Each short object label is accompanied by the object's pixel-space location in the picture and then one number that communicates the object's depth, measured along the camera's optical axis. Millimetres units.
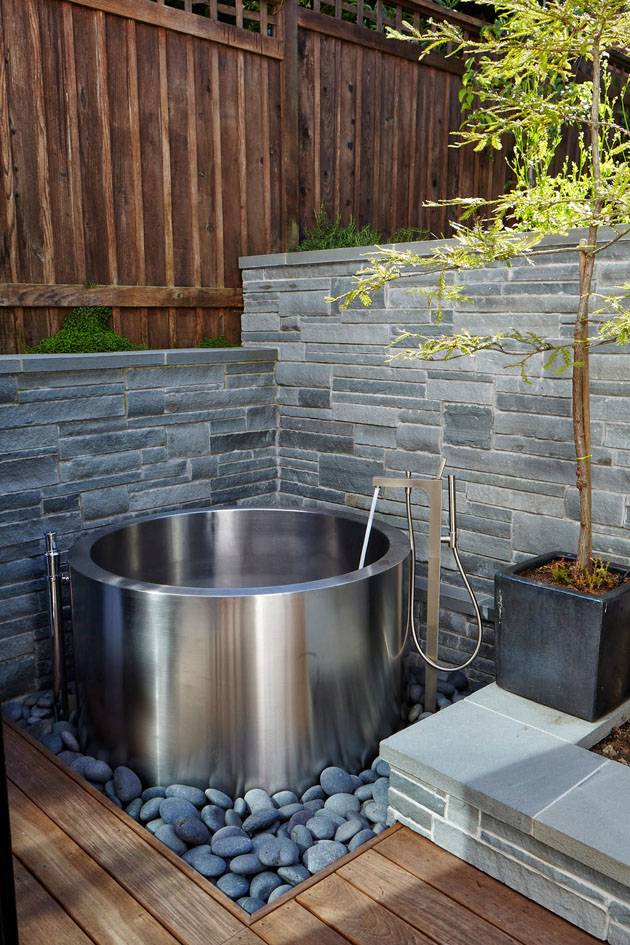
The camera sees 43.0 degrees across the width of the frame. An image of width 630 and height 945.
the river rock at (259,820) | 2141
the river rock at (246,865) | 1952
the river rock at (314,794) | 2311
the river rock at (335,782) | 2324
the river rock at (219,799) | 2273
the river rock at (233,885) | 1893
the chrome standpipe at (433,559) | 2498
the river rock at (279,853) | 1968
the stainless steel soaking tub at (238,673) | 2275
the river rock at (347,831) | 2066
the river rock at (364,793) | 2291
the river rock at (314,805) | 2250
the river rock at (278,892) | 1876
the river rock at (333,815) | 2166
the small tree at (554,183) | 2008
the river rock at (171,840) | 2059
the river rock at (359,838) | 2043
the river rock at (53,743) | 2551
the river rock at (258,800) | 2262
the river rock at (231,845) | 2010
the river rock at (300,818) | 2162
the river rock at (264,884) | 1895
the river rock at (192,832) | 2072
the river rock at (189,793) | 2289
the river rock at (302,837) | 2053
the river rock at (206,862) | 1955
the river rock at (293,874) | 1921
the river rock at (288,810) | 2217
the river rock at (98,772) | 2387
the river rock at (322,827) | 2086
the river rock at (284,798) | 2295
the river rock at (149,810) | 2197
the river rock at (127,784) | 2303
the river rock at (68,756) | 2488
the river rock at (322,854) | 1966
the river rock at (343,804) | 2217
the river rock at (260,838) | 2076
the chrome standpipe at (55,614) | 2729
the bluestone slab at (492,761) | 1819
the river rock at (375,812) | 2170
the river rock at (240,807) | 2250
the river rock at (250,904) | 1833
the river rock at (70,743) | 2568
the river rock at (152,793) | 2330
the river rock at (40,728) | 2668
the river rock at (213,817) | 2150
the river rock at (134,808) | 2225
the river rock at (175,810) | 2160
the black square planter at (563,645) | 2145
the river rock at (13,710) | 2750
